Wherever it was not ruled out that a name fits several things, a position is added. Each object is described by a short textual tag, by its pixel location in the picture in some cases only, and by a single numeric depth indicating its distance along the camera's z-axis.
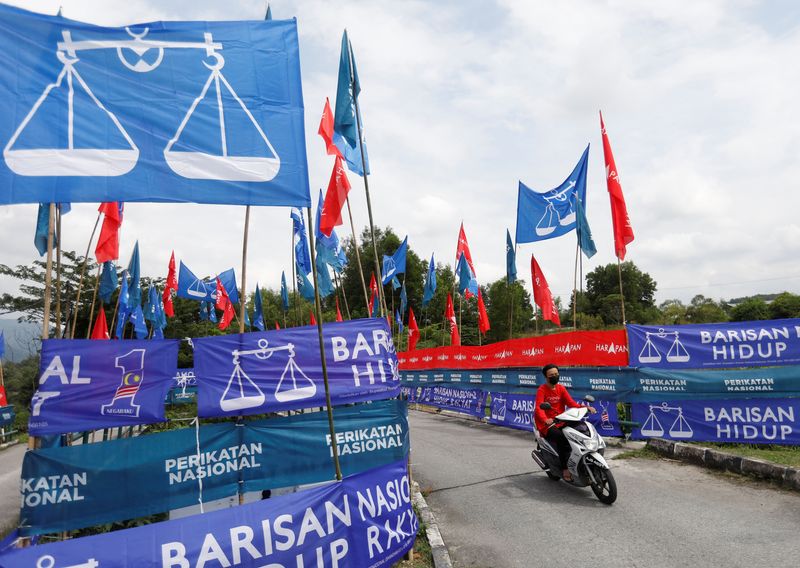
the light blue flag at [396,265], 18.95
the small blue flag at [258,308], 30.21
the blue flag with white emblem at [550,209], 13.98
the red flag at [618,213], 11.47
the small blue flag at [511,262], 21.30
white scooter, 6.71
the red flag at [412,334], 30.74
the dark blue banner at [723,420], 8.62
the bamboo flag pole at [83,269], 6.86
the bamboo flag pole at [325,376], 4.48
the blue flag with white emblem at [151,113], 4.12
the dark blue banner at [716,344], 8.79
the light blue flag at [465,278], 21.45
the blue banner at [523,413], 10.67
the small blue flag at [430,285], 26.62
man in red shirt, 7.63
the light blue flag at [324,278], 15.24
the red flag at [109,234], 10.09
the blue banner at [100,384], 5.27
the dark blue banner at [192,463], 5.12
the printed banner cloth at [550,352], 10.78
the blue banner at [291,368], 5.84
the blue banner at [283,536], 3.51
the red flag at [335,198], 6.38
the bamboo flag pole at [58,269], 5.03
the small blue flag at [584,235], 13.89
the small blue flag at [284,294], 26.50
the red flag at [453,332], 26.72
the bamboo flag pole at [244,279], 5.68
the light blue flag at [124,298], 15.49
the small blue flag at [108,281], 14.02
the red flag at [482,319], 25.31
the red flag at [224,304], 25.81
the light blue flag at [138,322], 21.00
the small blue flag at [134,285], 15.94
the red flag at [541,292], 18.91
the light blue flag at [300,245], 15.18
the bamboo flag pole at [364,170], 6.12
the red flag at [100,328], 13.55
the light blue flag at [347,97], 6.45
